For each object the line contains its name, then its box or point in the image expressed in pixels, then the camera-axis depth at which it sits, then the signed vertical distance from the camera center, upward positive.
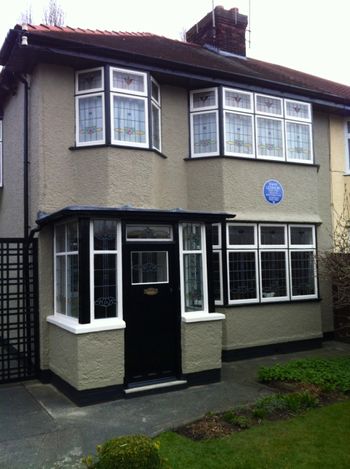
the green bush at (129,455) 3.87 -1.66
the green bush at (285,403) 6.49 -2.08
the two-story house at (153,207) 7.52 +1.19
